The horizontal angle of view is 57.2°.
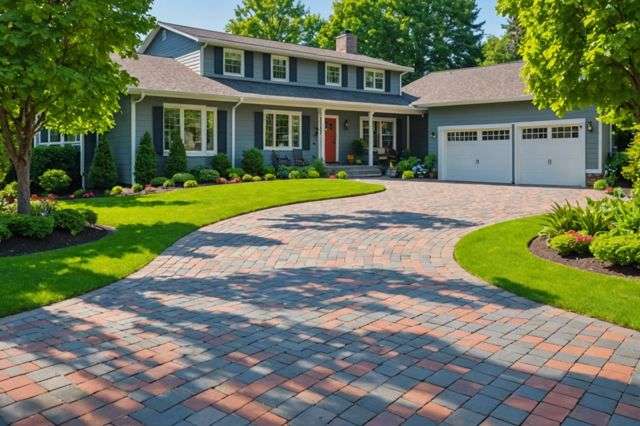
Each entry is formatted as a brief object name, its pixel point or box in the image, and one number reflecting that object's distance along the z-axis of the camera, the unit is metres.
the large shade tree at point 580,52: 7.02
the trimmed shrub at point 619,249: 7.07
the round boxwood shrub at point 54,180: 18.12
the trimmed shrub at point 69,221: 9.93
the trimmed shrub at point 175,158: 19.67
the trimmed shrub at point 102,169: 18.56
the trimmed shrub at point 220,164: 20.75
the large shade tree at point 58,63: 8.48
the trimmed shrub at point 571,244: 7.99
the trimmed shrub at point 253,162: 21.34
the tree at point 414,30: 42.53
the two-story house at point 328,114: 20.11
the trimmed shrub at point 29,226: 9.27
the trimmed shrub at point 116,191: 17.94
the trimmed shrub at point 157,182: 18.89
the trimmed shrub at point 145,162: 19.05
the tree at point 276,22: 46.12
